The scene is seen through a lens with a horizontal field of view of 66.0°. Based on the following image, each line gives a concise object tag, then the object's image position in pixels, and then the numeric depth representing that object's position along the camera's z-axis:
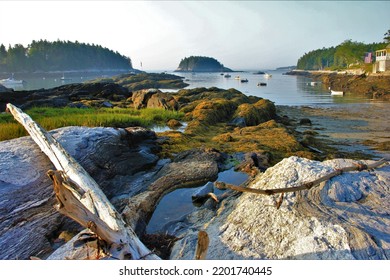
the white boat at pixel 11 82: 67.56
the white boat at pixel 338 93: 42.20
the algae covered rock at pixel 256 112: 17.56
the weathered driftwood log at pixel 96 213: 3.17
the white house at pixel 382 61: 55.05
